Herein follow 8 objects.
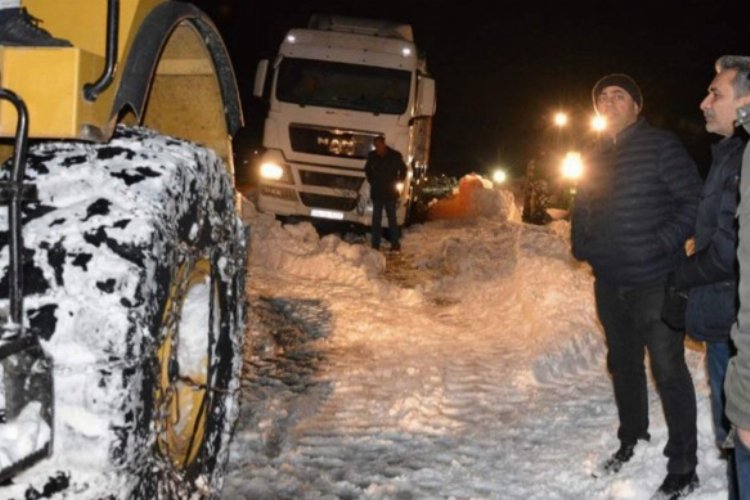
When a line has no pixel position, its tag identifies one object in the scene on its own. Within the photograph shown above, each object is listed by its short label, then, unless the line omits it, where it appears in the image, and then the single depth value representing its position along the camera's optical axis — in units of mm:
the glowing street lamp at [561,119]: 18125
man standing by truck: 13820
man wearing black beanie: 4188
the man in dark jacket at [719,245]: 3521
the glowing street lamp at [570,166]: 17094
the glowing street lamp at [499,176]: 36644
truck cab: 14125
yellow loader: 2021
